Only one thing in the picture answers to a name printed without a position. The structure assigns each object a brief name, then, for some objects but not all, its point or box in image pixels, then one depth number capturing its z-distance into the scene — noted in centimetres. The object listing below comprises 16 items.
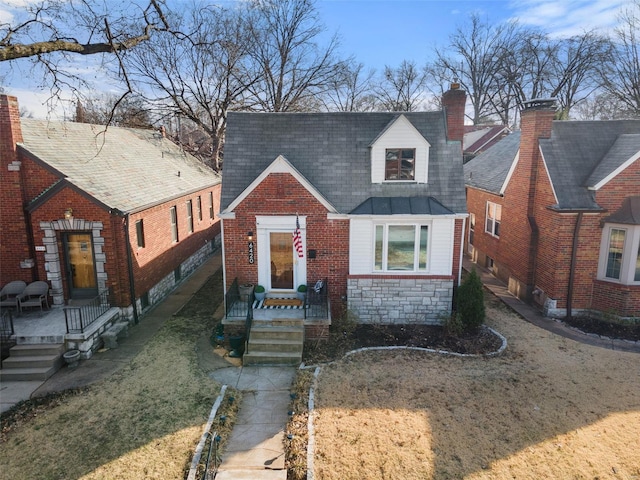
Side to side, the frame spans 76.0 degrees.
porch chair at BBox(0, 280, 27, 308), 1302
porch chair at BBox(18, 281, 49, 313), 1301
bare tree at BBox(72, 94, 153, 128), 2994
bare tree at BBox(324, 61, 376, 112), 3700
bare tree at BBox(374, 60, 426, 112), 4928
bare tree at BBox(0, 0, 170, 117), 839
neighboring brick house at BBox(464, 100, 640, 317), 1375
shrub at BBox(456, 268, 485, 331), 1284
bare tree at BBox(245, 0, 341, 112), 3344
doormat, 1340
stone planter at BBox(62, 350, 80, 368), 1125
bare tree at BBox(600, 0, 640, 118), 3525
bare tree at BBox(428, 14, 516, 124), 4838
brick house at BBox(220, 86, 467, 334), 1322
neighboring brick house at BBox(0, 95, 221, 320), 1290
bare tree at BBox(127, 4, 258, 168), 2972
